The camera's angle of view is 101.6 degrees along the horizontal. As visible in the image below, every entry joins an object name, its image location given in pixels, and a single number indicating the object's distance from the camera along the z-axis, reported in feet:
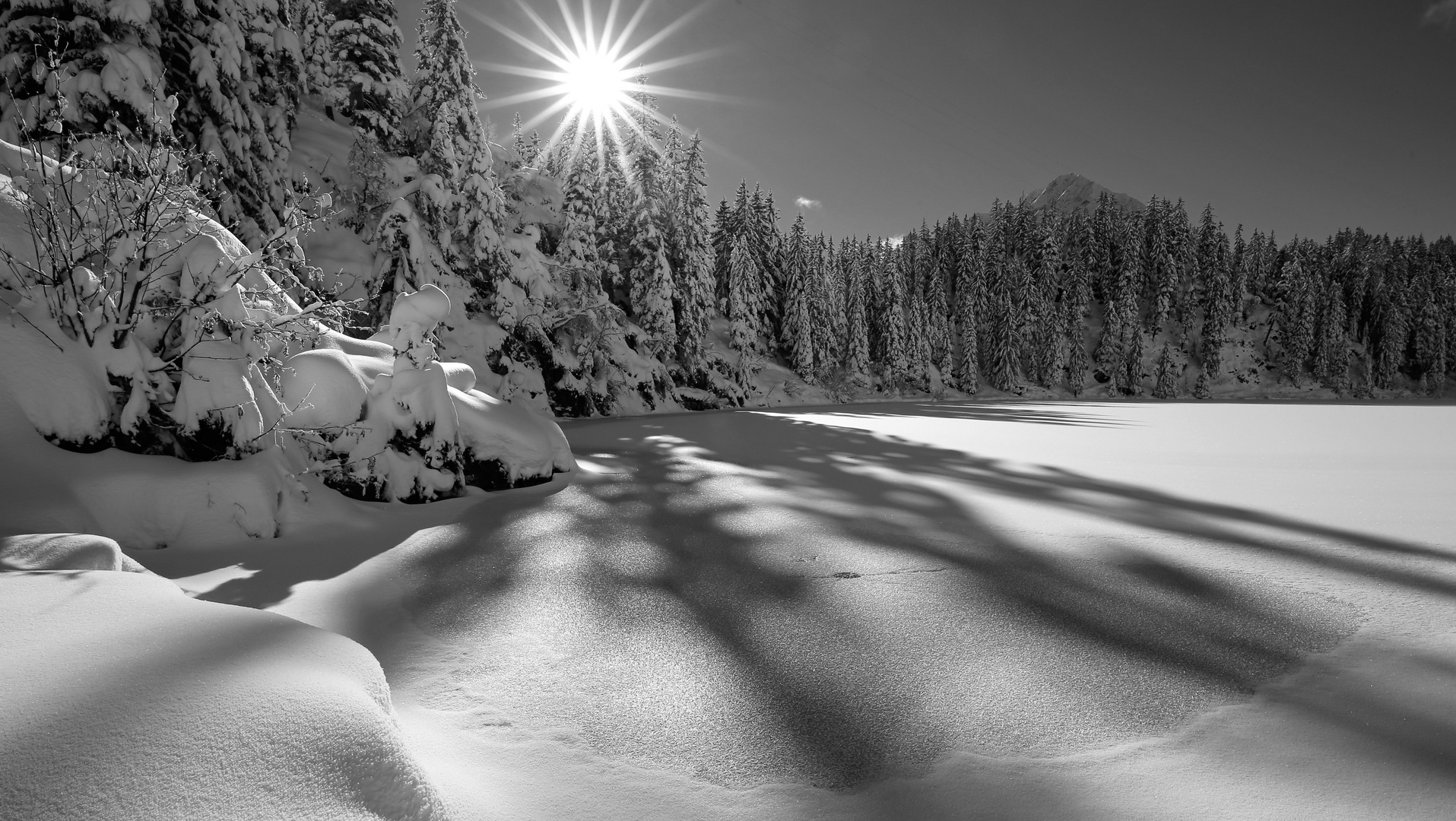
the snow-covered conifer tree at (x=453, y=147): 55.57
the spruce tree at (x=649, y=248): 91.61
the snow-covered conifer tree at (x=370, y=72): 55.11
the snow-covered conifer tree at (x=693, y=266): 98.68
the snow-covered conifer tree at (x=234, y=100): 39.91
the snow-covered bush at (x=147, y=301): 14.87
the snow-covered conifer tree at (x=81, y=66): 32.17
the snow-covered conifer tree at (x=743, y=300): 117.50
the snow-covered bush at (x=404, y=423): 19.25
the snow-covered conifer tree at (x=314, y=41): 72.13
